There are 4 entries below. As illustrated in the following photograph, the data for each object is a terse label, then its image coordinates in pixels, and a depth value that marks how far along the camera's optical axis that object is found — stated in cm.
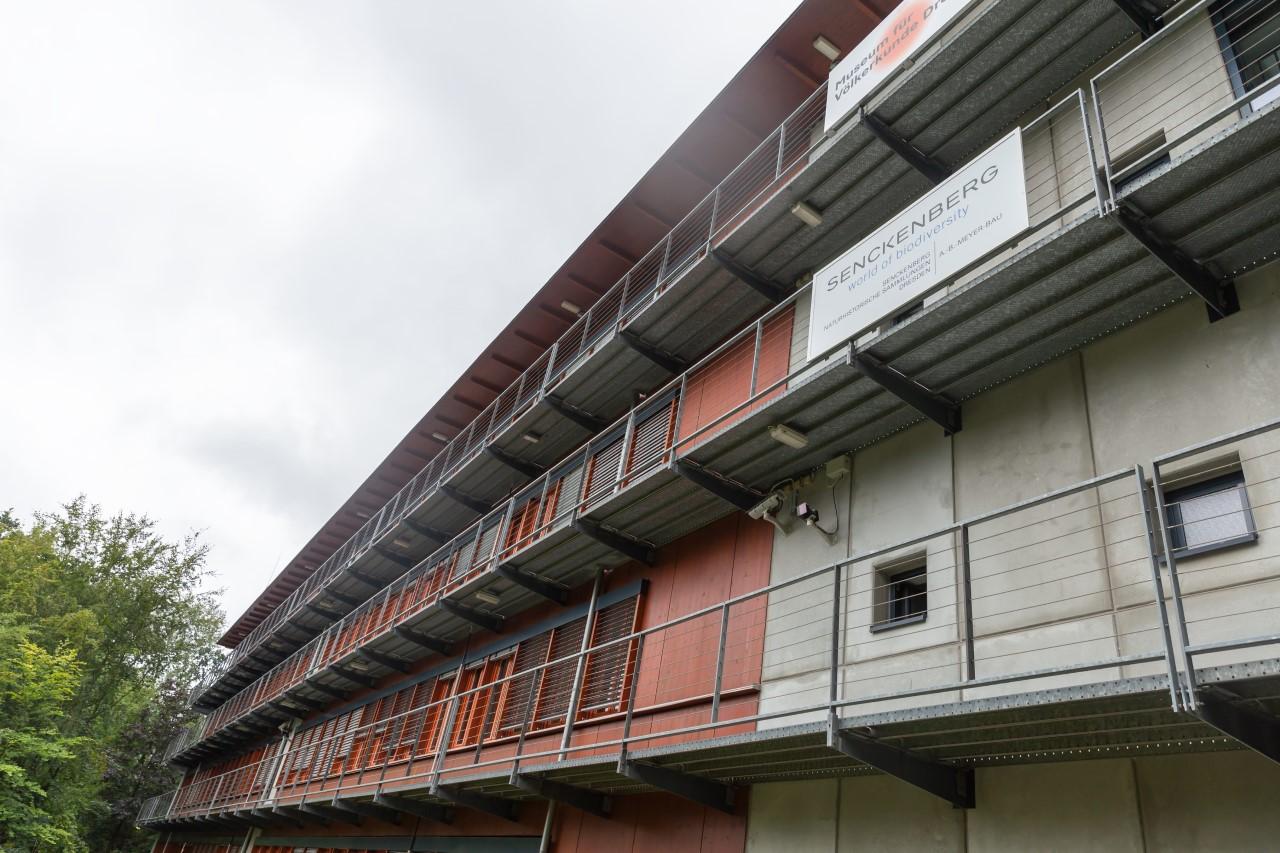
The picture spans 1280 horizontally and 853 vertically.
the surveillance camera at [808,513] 852
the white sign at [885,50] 830
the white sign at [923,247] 629
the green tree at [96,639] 2456
